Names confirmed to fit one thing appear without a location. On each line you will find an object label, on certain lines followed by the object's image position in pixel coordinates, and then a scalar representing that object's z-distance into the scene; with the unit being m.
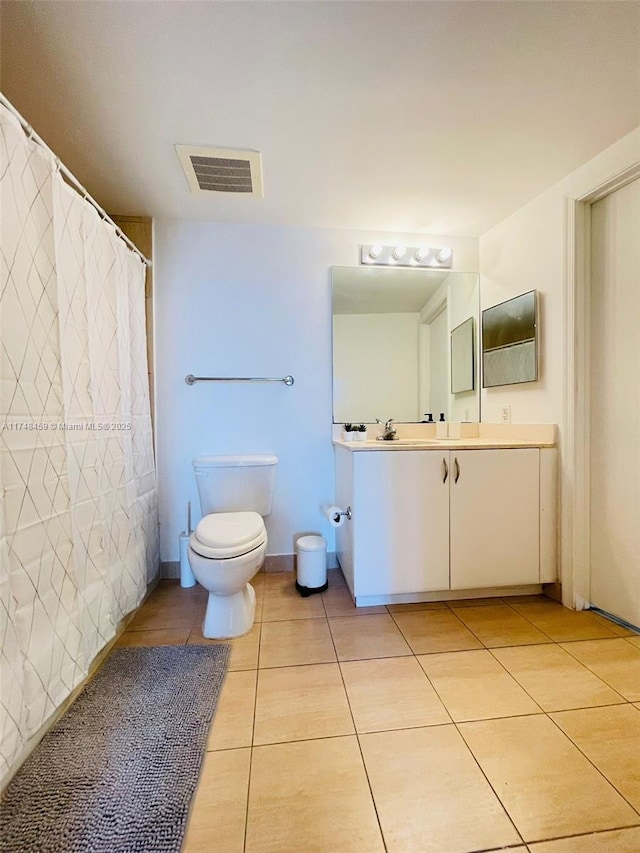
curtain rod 0.91
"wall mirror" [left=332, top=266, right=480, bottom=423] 2.25
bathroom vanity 1.74
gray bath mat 0.80
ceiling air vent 1.52
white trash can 1.95
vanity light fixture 2.24
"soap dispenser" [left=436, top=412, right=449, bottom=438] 2.31
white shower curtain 0.94
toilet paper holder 1.90
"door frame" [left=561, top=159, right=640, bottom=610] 1.69
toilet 1.46
